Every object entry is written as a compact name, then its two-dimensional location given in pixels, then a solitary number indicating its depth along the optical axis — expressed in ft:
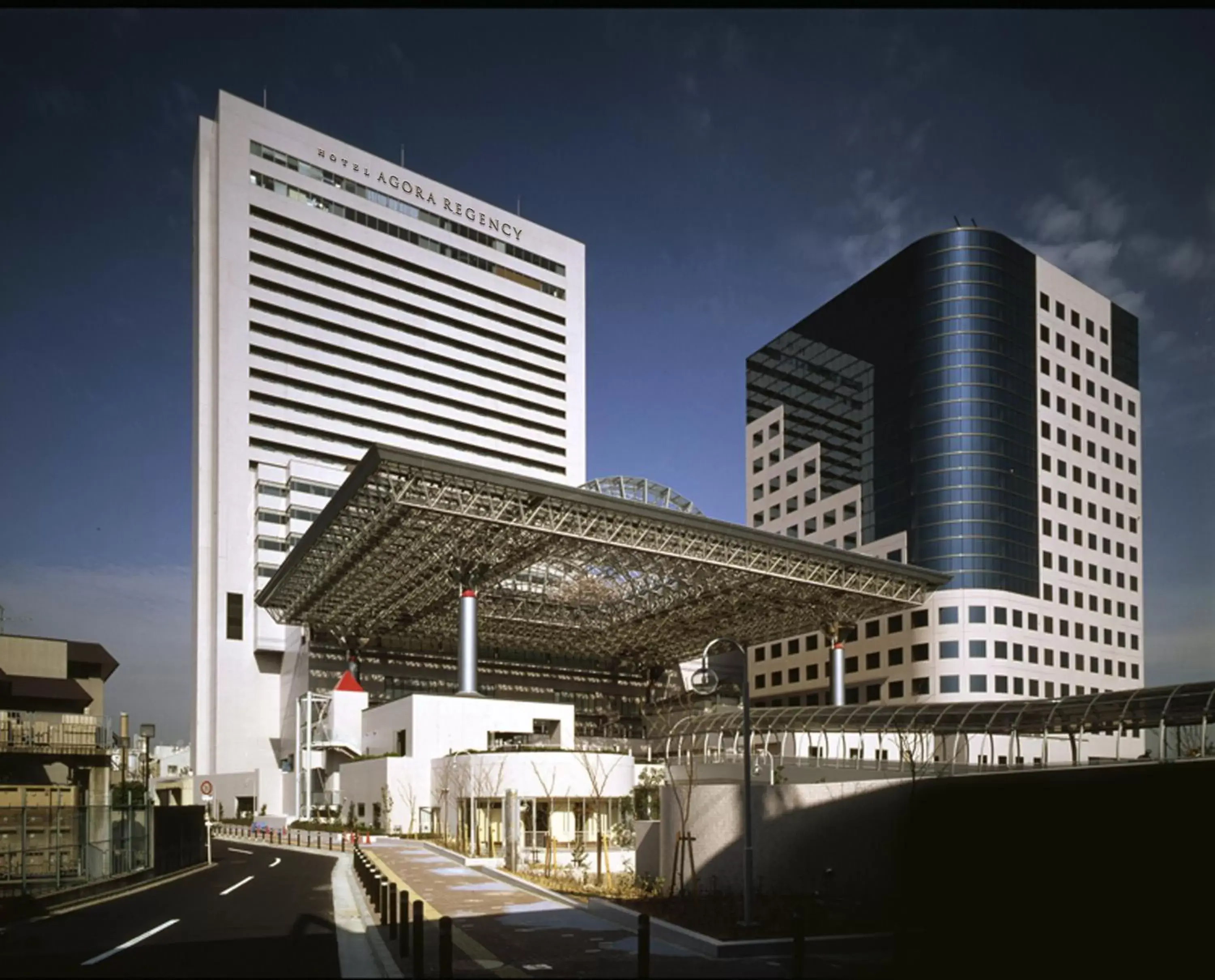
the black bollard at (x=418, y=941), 51.52
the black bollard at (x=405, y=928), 59.17
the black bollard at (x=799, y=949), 49.80
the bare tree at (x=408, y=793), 210.79
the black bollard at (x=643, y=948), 49.52
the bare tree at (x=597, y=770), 167.62
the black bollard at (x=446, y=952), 47.96
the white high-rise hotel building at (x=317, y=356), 337.72
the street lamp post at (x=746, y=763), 66.39
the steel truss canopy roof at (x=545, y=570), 196.65
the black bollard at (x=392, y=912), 65.67
